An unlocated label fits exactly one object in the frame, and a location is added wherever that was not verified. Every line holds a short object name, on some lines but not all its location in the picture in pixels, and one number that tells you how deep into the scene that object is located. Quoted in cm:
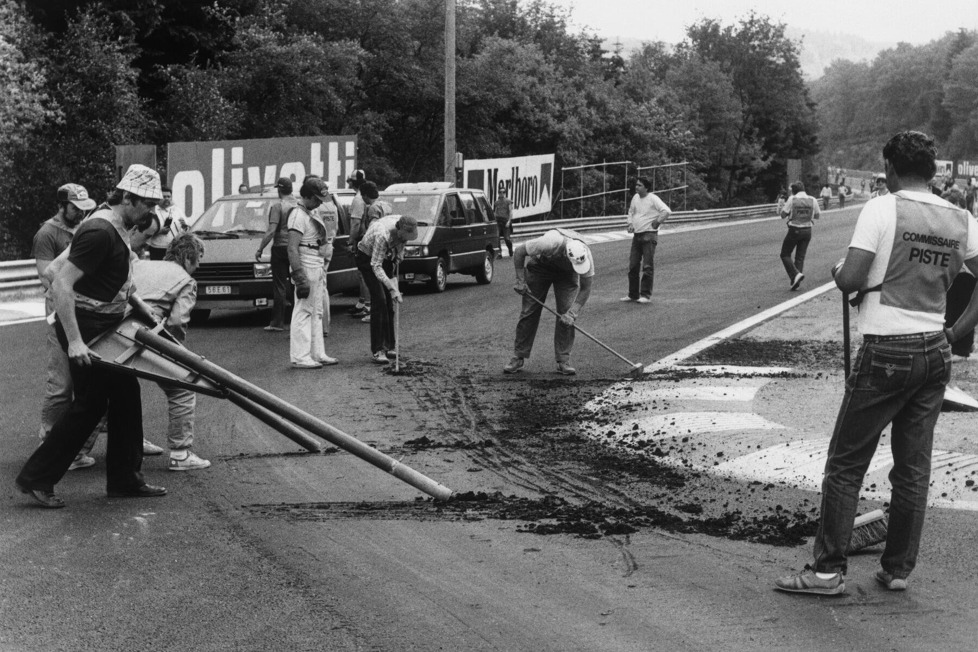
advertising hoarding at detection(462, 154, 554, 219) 3338
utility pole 3028
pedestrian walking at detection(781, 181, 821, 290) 2080
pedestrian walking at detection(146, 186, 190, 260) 1234
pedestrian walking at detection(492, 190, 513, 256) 2922
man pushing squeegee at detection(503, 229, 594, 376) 1170
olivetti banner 2378
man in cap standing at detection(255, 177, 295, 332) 1543
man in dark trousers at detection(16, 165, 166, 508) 679
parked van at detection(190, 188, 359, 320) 1641
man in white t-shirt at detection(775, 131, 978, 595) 532
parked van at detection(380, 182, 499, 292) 2052
